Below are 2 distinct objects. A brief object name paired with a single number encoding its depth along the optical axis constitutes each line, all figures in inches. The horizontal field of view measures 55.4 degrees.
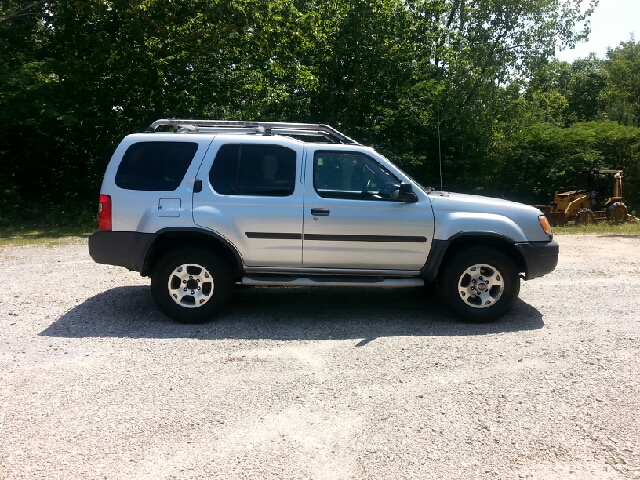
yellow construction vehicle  724.0
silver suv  255.3
